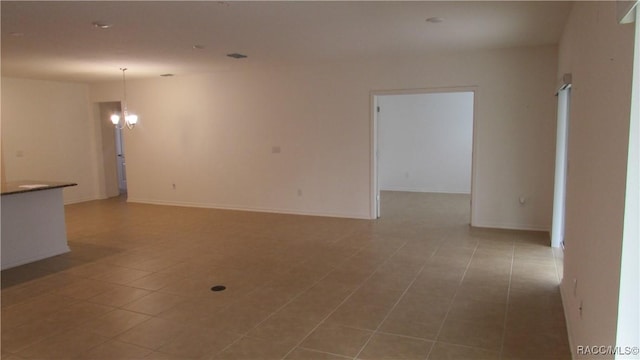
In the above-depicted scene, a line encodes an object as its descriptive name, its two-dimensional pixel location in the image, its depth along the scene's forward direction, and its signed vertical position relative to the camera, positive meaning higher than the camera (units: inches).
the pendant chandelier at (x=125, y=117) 317.6 +20.2
